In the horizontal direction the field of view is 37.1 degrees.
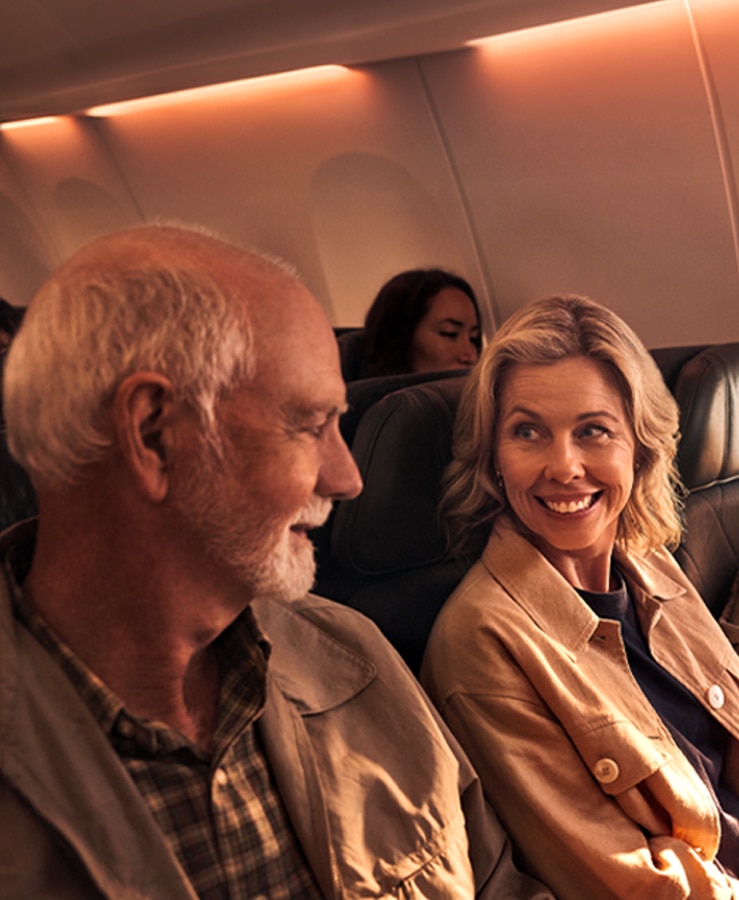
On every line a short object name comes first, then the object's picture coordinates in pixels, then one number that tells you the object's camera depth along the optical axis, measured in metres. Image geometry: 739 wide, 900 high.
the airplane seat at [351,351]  1.75
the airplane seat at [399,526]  1.71
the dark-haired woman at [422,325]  1.85
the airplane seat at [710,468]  2.27
